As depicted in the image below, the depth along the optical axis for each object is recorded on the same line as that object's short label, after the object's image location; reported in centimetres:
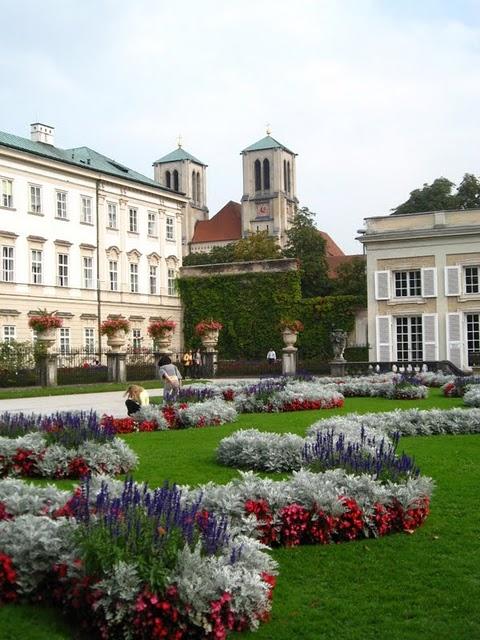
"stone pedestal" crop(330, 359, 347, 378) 3329
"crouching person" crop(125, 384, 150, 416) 1545
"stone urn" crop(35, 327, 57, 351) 3048
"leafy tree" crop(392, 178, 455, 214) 5691
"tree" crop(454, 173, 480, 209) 5644
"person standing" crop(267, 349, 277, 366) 4078
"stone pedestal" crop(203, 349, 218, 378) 3941
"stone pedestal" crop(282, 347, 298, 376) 3866
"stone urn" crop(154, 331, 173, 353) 3627
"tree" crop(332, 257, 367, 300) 5456
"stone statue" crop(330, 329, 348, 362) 3358
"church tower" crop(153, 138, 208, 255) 11719
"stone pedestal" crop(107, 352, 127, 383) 3350
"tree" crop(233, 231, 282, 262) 6394
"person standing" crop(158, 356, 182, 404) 1741
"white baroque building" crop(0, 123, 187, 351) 4344
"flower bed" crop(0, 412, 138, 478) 975
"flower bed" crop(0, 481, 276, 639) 466
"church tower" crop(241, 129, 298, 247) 10869
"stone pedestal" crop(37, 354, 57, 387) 2988
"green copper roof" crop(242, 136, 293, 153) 11112
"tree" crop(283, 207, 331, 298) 5919
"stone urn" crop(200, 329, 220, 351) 3934
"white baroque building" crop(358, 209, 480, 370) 4153
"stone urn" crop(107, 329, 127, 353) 3375
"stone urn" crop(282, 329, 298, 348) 3928
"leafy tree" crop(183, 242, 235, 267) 7038
